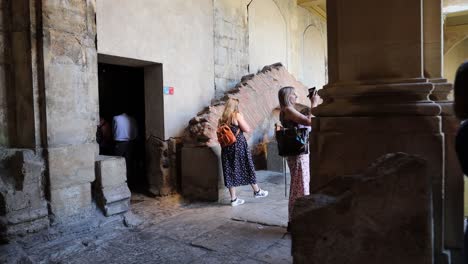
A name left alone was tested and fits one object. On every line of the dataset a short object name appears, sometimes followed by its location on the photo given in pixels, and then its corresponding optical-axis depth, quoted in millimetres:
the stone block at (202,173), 4723
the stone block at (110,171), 3704
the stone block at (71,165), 3350
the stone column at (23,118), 3168
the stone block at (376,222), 1540
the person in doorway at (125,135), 5191
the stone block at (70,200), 3338
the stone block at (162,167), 5168
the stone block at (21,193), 3021
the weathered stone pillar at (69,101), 3324
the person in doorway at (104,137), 5410
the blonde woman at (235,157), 4578
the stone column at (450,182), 1997
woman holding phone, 3412
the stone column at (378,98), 1933
